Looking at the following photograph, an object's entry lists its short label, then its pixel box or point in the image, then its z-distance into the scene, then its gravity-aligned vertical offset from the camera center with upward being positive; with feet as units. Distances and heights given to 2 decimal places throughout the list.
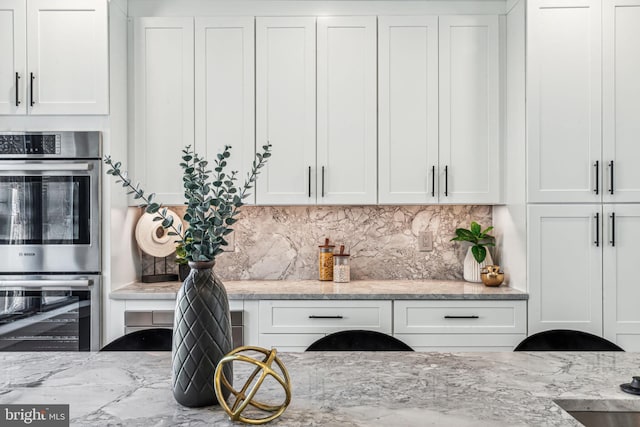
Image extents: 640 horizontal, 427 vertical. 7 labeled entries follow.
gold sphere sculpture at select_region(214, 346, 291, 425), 3.13 -1.17
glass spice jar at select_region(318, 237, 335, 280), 10.11 -1.00
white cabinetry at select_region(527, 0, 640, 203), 8.72 +1.98
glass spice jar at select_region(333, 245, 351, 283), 9.84 -1.11
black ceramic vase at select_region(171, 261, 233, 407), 3.38 -0.90
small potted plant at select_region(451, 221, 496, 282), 9.74 -0.73
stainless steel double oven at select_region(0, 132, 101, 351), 8.68 -0.45
